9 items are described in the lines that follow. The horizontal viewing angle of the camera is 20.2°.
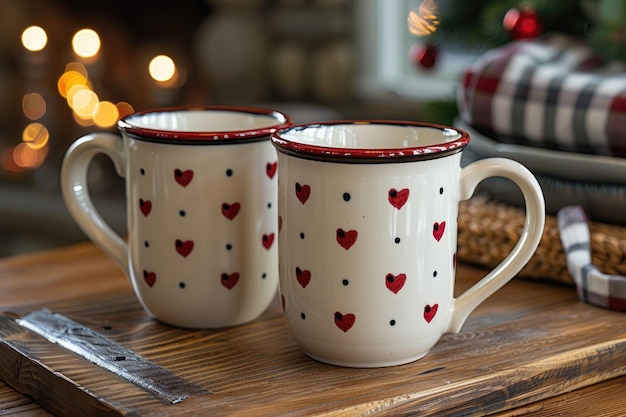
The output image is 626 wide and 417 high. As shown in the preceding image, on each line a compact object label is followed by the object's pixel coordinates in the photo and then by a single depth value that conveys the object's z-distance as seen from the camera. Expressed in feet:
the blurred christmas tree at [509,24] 3.43
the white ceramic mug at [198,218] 2.80
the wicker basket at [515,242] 3.03
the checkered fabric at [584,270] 2.94
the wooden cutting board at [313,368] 2.57
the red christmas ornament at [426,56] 4.04
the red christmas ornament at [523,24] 3.52
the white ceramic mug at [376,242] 2.61
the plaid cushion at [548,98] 3.11
